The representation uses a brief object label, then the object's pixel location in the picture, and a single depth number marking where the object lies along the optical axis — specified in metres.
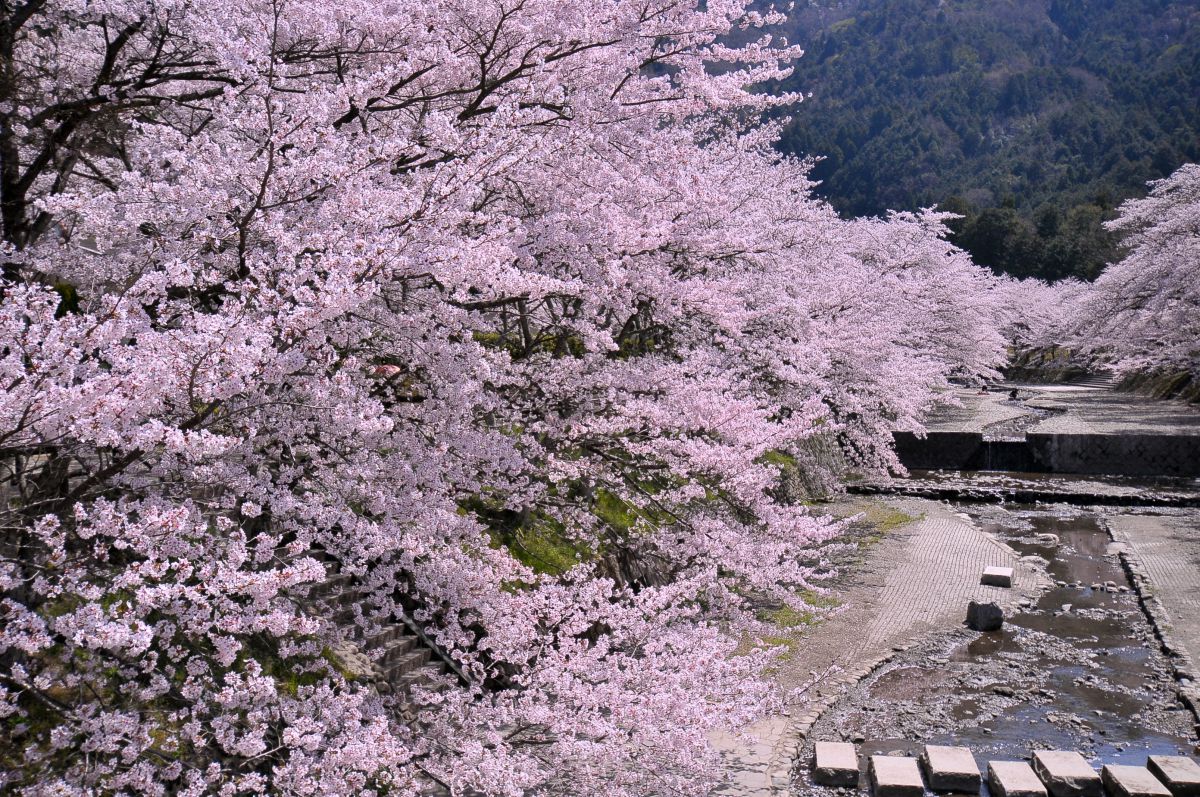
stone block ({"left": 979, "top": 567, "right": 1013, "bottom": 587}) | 15.36
